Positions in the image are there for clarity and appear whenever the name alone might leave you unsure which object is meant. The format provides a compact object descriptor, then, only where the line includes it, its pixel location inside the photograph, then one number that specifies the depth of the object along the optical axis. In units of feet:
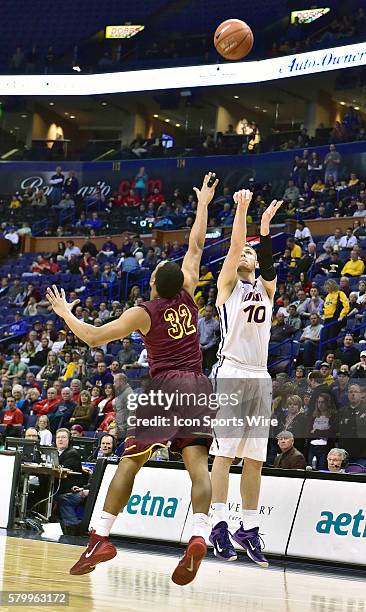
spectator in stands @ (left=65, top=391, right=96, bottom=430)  55.31
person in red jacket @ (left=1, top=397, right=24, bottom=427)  60.70
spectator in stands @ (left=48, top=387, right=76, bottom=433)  57.77
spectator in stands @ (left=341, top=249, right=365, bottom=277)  63.21
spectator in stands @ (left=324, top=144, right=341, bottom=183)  91.76
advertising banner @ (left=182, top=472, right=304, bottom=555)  33.35
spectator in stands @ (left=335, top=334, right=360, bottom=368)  50.65
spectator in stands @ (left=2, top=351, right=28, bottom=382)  70.90
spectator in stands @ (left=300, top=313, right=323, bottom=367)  54.60
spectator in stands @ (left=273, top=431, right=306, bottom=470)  37.35
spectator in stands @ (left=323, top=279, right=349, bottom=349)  55.31
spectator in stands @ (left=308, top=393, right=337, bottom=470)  43.09
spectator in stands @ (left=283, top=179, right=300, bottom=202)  92.43
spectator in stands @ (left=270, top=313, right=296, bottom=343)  57.47
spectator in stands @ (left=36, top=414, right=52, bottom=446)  53.56
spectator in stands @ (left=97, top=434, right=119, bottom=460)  45.27
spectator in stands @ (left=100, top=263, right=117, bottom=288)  83.87
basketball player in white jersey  25.75
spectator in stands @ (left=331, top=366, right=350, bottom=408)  44.24
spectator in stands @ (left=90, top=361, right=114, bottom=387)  61.26
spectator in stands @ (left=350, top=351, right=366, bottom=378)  45.83
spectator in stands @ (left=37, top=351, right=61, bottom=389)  68.18
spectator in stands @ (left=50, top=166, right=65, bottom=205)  115.24
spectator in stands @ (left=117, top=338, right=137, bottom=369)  64.44
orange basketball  41.73
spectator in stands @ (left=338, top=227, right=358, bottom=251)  69.46
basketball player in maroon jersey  20.77
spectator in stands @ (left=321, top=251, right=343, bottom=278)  65.82
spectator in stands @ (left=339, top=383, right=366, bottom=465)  41.91
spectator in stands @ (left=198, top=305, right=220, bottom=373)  58.85
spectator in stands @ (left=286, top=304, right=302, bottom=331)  58.18
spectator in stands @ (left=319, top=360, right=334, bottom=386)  46.18
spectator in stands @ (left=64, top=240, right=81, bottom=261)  96.32
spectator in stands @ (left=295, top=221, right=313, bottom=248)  76.33
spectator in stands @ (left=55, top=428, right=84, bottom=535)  39.81
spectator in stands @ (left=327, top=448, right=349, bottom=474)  36.83
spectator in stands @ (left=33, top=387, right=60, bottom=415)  60.90
